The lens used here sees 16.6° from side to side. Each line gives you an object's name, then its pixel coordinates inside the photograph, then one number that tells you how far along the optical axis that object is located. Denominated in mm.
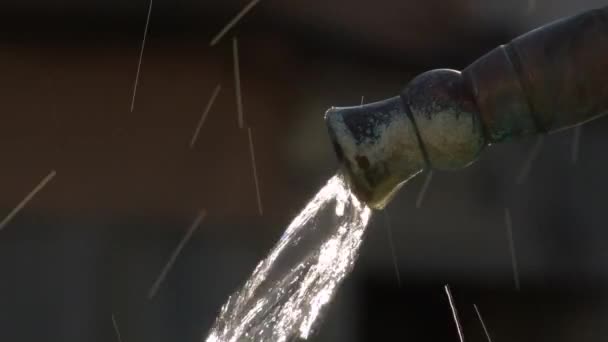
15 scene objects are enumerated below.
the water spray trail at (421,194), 6846
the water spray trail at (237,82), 6007
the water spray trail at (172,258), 5860
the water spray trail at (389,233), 6695
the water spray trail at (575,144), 7320
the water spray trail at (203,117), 5937
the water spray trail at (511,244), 7063
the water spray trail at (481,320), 7052
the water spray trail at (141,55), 5719
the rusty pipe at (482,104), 1765
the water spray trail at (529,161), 7185
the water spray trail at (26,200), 5568
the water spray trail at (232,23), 5878
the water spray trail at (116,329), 5764
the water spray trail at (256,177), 6110
